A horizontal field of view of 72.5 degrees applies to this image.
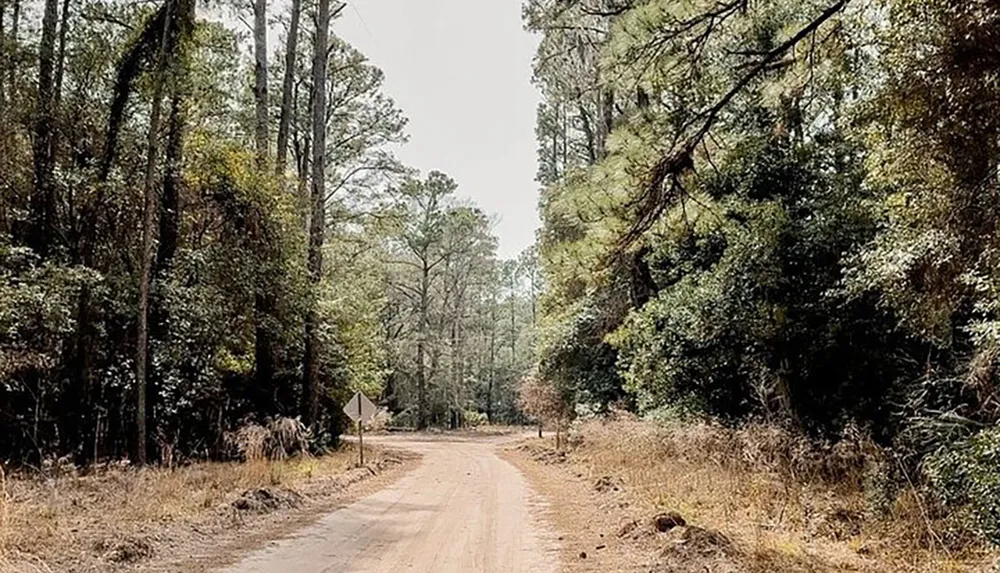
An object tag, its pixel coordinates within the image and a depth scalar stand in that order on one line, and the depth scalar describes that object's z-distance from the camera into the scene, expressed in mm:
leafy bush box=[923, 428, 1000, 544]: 5023
